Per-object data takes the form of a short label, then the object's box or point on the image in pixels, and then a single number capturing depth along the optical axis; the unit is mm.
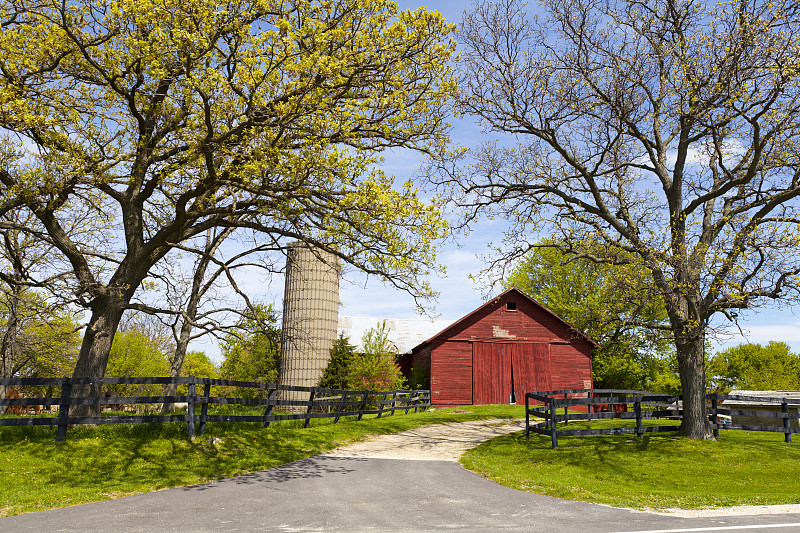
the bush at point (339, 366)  30094
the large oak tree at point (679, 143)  14273
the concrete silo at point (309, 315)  31125
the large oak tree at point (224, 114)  12094
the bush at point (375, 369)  28281
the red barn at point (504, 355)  32906
